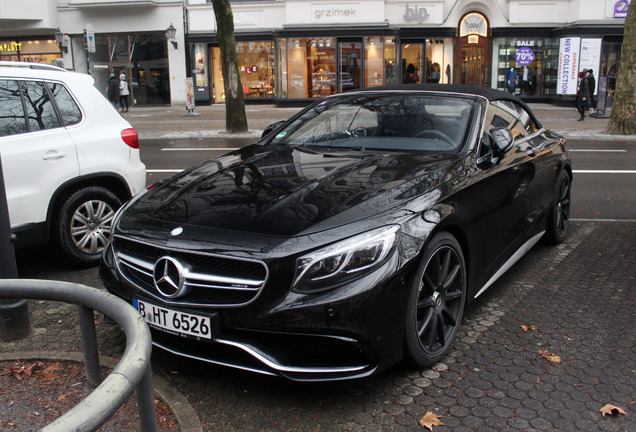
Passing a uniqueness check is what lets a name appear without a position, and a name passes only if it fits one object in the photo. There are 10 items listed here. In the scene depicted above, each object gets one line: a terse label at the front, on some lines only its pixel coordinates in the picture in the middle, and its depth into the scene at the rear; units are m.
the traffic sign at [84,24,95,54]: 22.73
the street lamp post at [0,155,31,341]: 3.71
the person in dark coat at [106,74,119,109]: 25.34
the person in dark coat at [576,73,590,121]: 20.52
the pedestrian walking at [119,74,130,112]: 27.02
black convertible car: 2.89
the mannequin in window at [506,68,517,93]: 27.39
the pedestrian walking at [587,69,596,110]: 21.00
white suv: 4.80
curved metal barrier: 1.48
